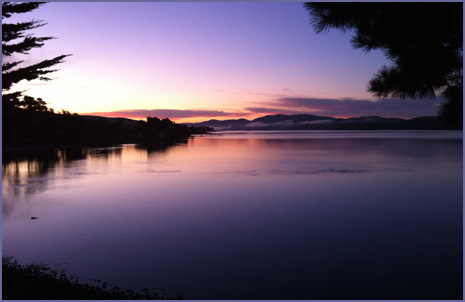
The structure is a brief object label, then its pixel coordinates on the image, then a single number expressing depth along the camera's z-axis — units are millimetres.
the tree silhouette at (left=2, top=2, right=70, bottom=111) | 17500
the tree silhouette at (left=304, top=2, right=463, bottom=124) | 8172
